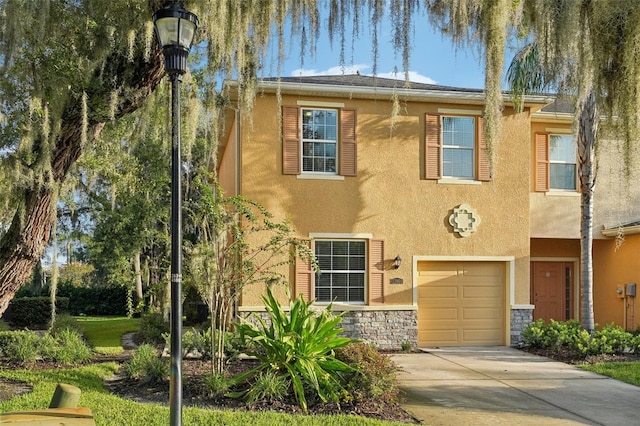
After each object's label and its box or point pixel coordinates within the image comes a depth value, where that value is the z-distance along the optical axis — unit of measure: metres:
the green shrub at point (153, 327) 11.84
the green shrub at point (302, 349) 6.88
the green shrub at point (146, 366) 7.78
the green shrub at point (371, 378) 6.84
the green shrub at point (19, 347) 9.58
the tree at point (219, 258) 7.87
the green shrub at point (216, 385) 7.09
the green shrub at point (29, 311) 18.62
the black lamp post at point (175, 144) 4.57
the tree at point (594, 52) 4.91
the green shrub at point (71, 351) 9.65
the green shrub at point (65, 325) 11.50
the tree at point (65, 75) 5.95
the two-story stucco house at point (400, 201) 11.99
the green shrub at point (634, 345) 11.23
